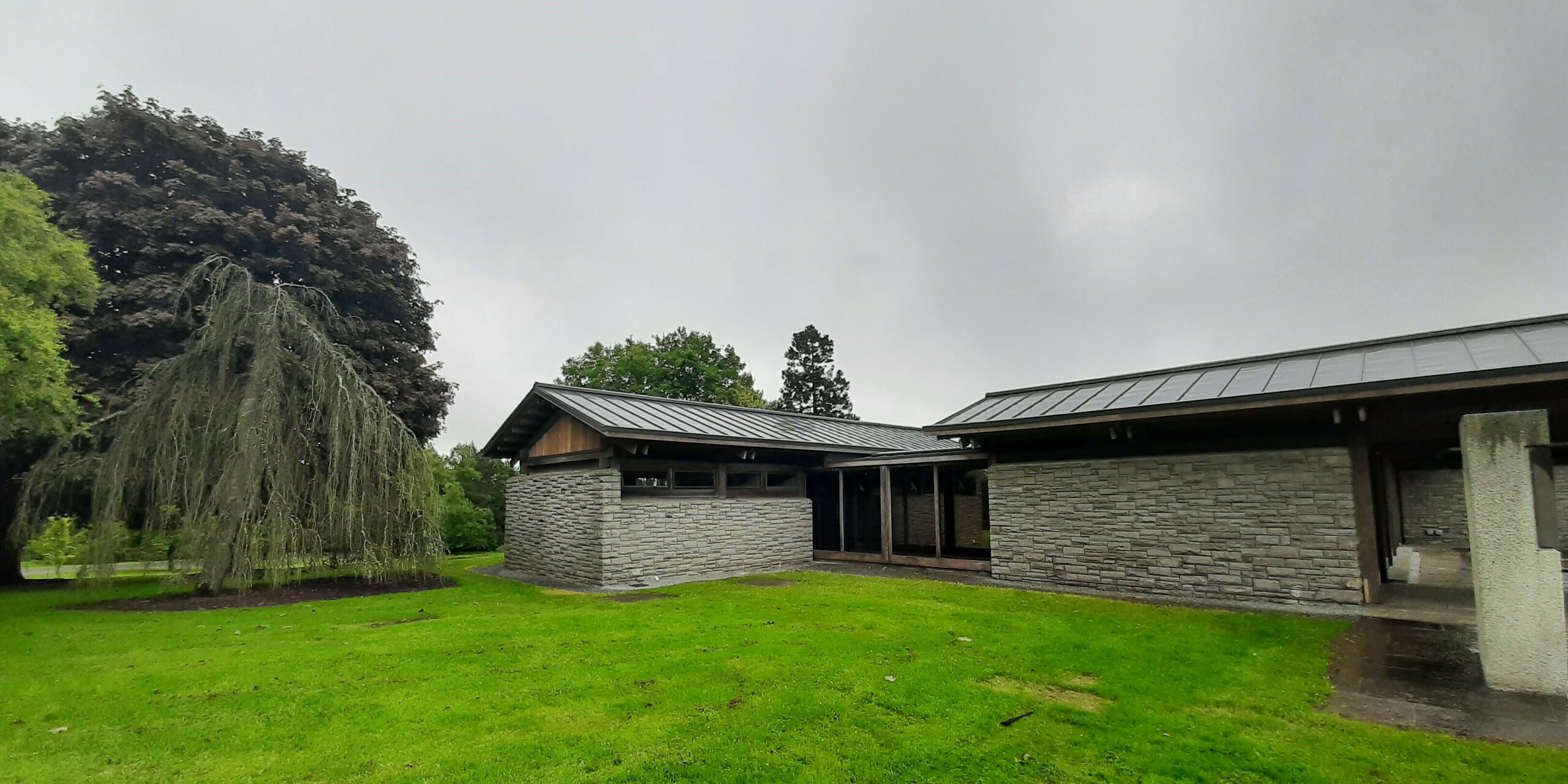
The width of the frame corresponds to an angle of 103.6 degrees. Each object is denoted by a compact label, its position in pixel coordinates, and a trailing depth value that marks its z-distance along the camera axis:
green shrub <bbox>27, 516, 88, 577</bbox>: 13.77
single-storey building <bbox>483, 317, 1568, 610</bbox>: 7.46
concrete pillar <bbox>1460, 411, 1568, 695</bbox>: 4.32
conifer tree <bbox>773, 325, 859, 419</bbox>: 38.06
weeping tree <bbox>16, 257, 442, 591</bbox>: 9.16
